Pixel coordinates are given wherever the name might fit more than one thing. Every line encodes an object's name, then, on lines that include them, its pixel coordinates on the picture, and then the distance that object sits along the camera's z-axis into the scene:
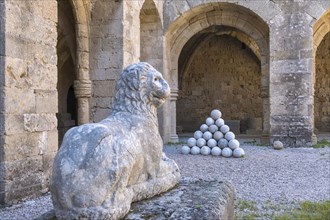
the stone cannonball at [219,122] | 6.87
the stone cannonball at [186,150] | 7.02
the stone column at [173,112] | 9.18
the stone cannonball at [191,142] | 7.02
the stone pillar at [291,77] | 7.91
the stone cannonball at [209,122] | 6.94
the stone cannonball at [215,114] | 6.94
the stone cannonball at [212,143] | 6.86
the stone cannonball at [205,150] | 6.82
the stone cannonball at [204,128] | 6.96
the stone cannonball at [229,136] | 6.72
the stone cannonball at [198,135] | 6.99
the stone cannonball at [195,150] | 6.93
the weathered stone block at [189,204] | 1.97
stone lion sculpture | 1.86
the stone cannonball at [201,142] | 6.95
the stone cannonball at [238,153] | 6.54
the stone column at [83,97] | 6.04
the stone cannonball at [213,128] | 6.85
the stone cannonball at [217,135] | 6.78
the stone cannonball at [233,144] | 6.66
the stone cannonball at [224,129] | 6.76
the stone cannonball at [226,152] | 6.59
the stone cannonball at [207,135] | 6.89
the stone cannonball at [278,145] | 7.69
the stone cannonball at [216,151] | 6.69
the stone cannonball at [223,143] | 6.78
